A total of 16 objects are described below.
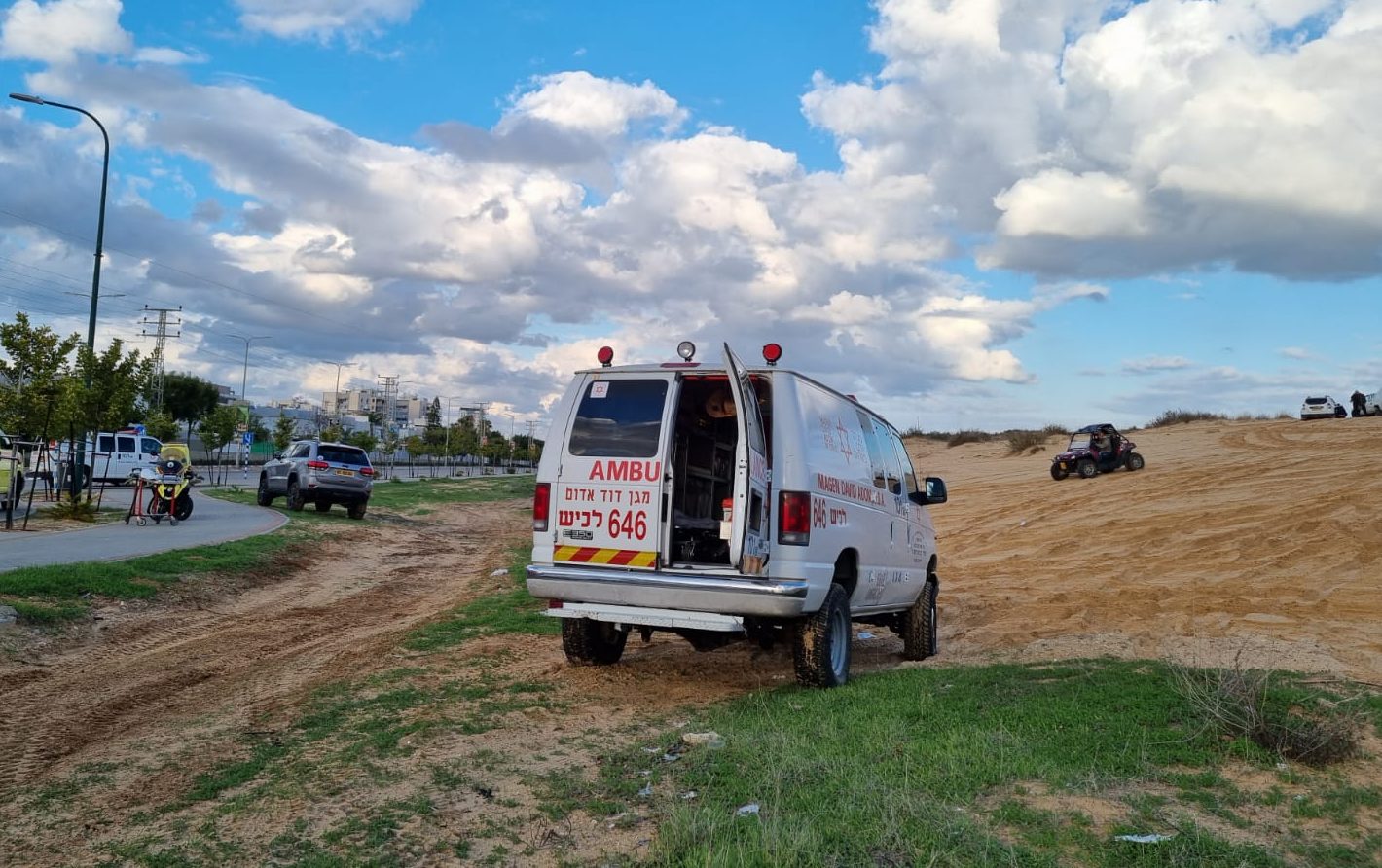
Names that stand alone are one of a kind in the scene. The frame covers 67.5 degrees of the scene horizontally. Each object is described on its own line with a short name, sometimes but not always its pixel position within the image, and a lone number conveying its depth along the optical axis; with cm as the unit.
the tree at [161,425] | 5219
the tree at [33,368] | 2200
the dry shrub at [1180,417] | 4766
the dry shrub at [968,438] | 5228
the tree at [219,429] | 5294
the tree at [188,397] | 8794
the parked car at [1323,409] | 4478
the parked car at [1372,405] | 4519
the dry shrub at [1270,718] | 530
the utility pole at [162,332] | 7600
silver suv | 2622
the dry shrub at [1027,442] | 4397
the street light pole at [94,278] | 2362
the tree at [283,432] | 6906
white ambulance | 714
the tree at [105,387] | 2334
